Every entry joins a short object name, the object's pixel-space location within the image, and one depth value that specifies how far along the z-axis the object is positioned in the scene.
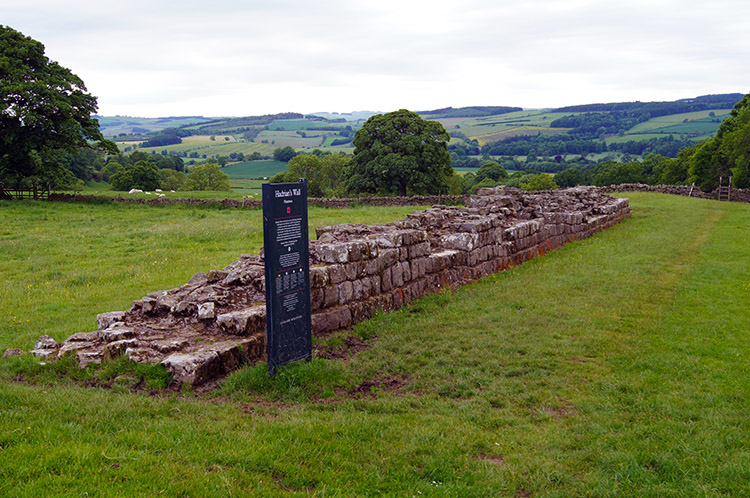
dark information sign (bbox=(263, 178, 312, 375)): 7.00
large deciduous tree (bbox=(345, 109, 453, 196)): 41.81
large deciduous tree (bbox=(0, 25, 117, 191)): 27.52
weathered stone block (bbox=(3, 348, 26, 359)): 7.75
